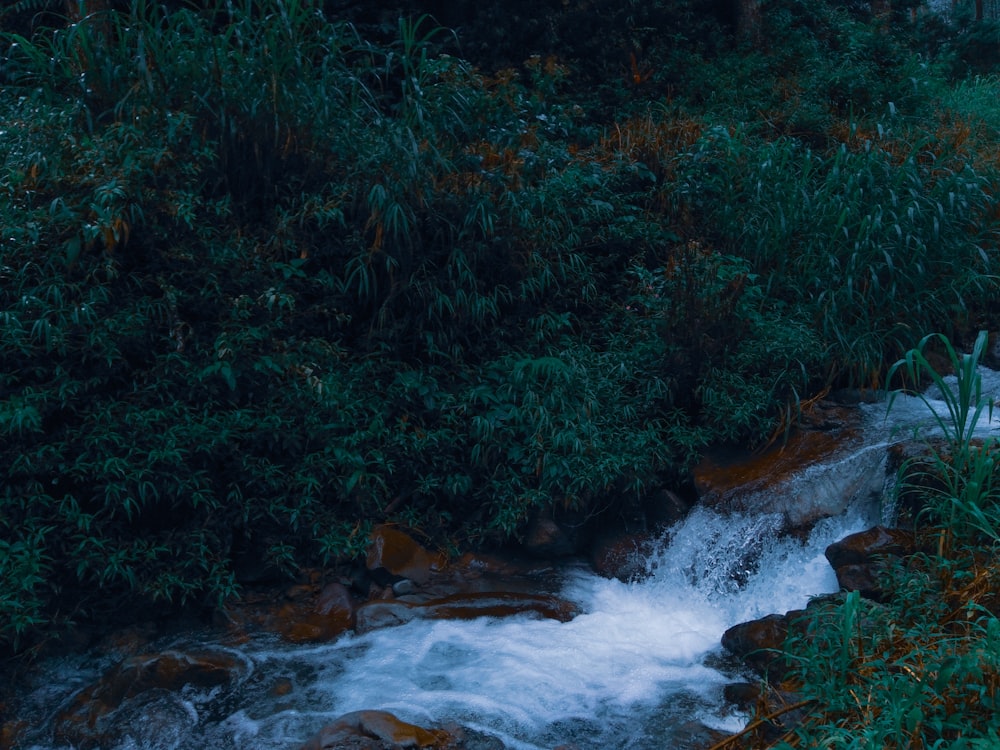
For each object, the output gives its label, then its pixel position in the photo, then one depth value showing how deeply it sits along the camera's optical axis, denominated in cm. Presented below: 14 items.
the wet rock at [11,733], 384
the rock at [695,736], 367
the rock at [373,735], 350
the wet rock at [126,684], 386
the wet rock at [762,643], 391
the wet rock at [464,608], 476
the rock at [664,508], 535
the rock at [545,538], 528
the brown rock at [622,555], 520
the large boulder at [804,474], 500
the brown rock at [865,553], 426
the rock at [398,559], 503
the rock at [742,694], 384
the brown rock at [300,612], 469
